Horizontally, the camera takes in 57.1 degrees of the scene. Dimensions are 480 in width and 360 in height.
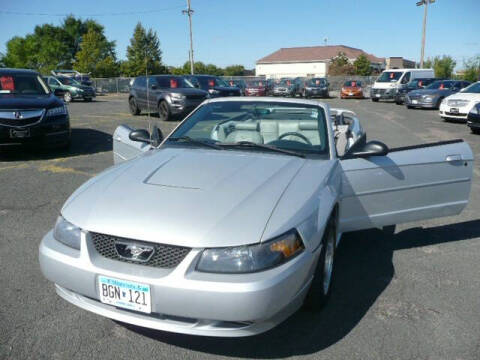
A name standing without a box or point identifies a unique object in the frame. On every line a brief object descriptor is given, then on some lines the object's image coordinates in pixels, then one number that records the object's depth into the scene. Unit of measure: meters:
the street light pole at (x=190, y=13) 42.34
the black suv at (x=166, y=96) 15.28
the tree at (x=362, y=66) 64.53
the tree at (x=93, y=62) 56.91
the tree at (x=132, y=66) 50.61
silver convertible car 2.25
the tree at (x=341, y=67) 65.75
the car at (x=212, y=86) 19.80
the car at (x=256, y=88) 33.41
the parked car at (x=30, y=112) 7.80
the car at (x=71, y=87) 26.53
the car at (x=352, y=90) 32.59
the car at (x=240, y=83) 35.11
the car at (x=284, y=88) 34.47
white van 26.97
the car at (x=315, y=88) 33.78
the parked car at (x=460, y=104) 15.01
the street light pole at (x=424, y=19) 42.12
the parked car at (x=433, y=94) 20.73
